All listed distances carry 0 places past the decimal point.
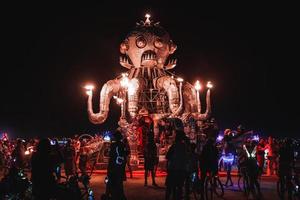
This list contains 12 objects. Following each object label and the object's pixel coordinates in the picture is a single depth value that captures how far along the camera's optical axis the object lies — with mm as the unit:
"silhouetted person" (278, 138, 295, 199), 12742
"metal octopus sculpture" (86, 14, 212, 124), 25875
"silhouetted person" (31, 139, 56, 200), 8305
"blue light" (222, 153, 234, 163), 16372
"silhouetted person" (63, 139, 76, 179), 19359
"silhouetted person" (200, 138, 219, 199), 12672
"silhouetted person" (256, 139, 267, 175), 20625
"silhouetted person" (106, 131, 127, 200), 10992
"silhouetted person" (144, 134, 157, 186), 16562
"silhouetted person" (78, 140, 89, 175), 19562
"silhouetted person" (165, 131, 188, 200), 10945
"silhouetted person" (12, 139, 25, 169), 19006
